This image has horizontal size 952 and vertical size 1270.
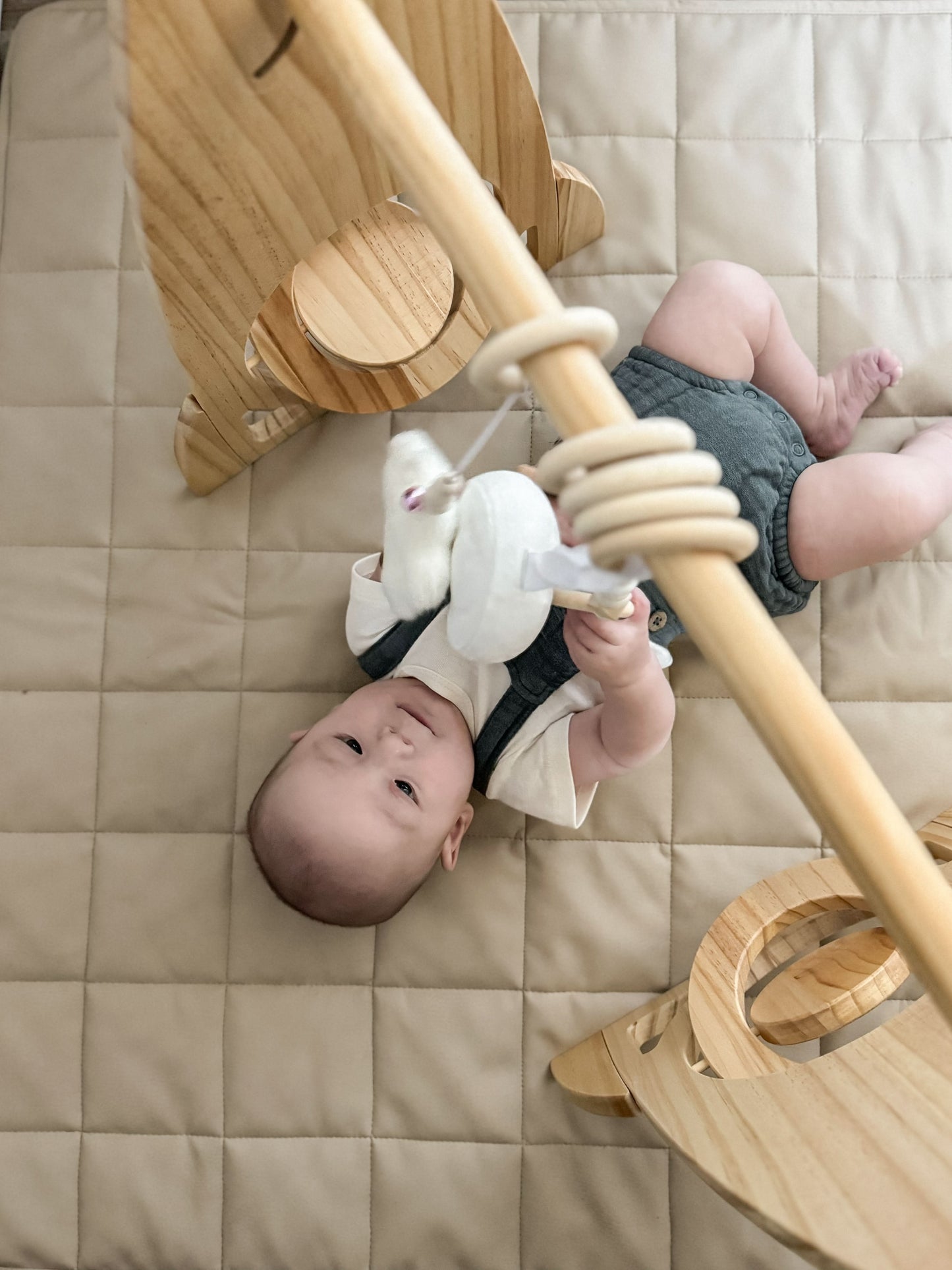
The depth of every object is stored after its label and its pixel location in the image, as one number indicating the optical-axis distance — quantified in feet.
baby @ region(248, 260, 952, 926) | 2.81
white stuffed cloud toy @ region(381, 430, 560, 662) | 1.74
